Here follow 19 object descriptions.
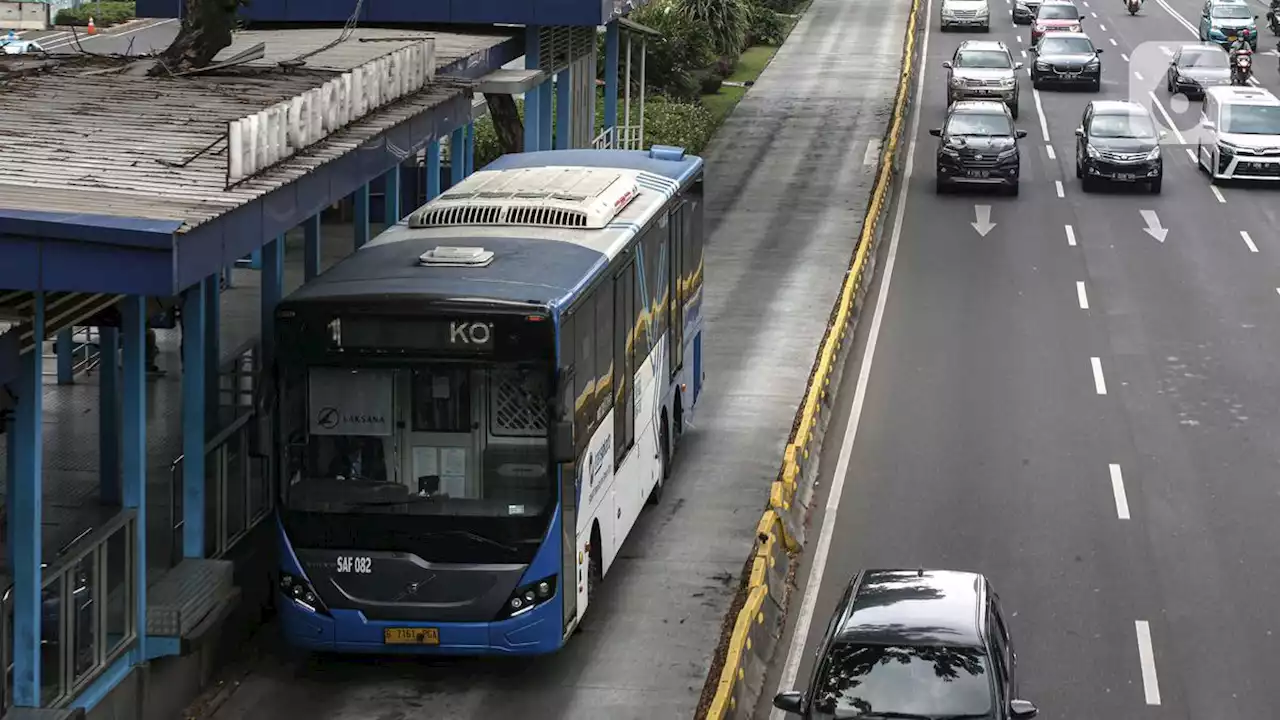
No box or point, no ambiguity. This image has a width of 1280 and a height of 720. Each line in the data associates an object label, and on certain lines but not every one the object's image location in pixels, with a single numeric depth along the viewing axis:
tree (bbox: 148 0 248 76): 22.28
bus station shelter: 13.44
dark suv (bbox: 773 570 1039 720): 14.03
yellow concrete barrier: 15.84
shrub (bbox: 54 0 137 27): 70.35
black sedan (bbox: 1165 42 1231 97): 57.66
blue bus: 15.80
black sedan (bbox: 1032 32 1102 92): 59.31
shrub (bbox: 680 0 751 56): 59.85
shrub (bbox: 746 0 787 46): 72.25
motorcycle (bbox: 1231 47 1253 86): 60.50
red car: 68.81
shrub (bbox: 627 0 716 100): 56.44
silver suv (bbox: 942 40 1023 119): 54.00
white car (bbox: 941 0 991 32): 74.56
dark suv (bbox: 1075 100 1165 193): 42.88
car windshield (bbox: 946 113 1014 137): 43.34
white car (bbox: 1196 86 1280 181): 43.81
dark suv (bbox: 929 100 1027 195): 42.62
